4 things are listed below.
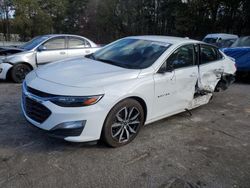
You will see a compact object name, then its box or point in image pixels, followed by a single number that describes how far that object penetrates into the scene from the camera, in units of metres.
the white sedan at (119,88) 2.40
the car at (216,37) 11.33
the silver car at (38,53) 5.51
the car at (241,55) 6.27
